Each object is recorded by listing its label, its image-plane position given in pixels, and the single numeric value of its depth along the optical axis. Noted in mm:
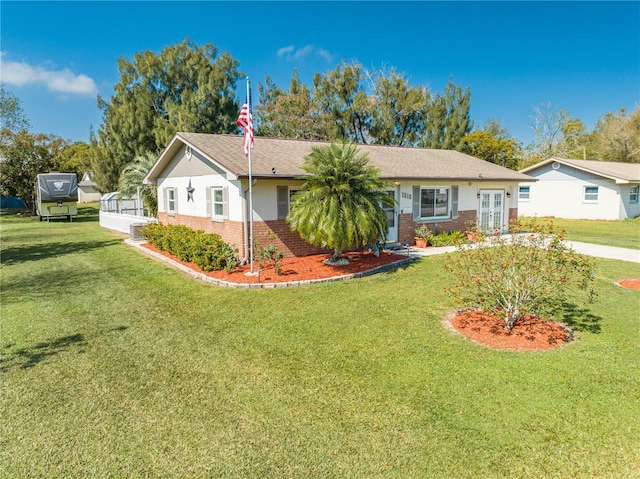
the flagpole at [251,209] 9659
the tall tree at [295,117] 32594
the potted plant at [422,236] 14477
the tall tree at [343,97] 32750
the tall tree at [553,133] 44719
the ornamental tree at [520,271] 5855
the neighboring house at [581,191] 24234
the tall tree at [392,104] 33062
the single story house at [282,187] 11516
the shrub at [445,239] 14688
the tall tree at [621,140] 40469
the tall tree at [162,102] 29531
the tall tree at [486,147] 33094
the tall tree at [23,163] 31828
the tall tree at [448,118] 32969
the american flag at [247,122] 9711
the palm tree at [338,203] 9680
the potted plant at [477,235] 6440
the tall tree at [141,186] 21086
